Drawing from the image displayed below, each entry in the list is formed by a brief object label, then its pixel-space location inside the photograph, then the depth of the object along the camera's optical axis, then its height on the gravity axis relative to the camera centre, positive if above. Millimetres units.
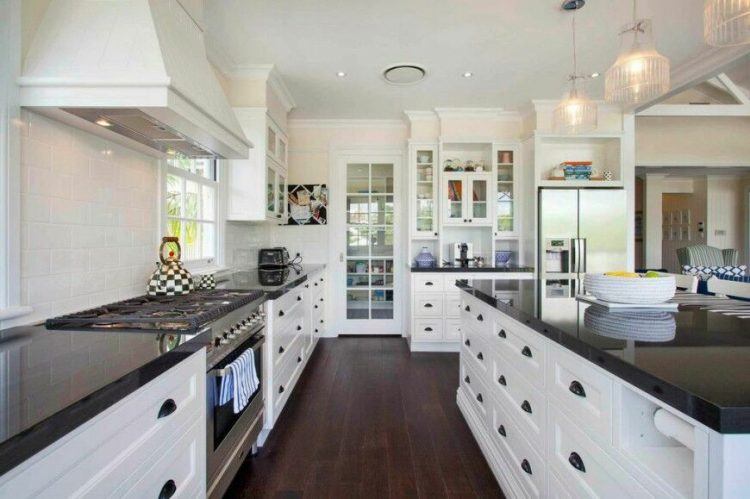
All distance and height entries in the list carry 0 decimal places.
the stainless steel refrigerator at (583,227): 3881 +199
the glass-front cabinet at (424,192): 4242 +623
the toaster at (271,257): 3723 -113
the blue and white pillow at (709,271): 3210 -234
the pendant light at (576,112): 2469 +892
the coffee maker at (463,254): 4315 -94
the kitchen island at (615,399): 656 -378
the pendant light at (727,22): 1428 +884
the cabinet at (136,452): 653 -457
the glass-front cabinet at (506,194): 4285 +592
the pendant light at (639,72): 1929 +922
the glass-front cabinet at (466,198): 4195 +542
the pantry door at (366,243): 4605 +35
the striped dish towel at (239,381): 1534 -595
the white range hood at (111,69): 1319 +641
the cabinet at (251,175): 3107 +592
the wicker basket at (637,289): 1372 -160
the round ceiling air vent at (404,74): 3170 +1513
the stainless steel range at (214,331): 1304 -328
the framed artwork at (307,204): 4547 +511
